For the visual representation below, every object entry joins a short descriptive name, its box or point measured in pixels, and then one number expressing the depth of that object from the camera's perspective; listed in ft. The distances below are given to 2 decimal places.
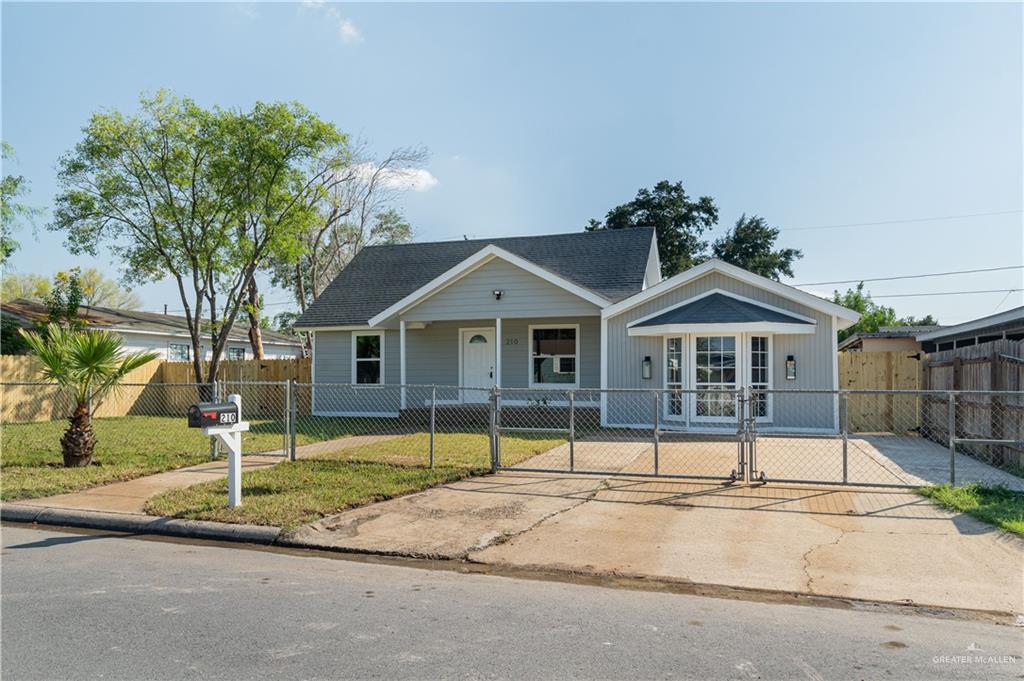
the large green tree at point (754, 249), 125.29
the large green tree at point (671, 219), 124.16
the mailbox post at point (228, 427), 26.32
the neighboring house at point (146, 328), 82.99
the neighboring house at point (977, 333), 40.22
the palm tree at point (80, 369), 36.47
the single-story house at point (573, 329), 50.01
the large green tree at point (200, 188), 64.08
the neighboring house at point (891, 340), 70.33
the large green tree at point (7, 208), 73.61
